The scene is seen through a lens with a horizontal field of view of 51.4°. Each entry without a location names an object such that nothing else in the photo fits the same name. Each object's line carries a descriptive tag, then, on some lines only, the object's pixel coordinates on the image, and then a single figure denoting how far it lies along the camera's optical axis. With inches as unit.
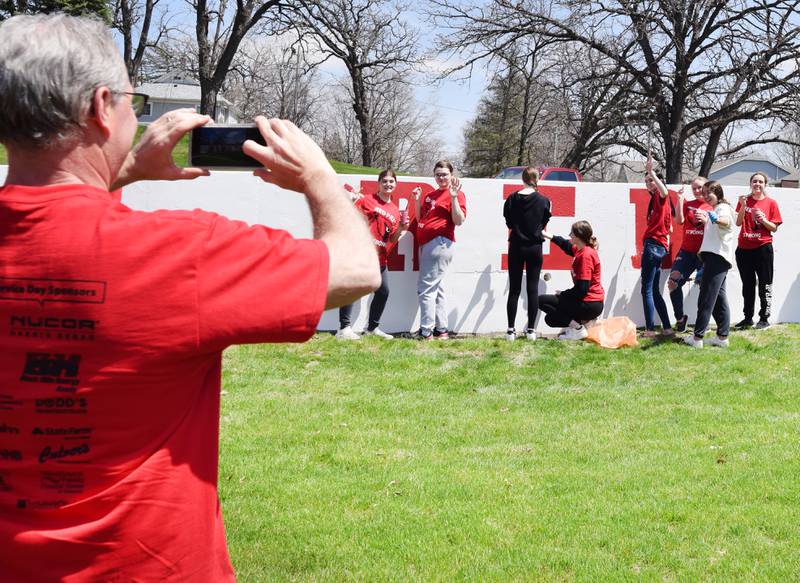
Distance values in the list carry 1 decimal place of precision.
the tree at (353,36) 1159.0
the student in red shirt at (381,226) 415.5
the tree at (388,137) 2103.8
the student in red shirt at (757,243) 451.5
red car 1014.4
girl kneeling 416.8
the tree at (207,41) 1171.3
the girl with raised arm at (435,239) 422.0
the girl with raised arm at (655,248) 437.7
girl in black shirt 413.7
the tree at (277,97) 2079.2
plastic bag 411.2
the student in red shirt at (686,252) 443.5
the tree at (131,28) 1338.8
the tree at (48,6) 1133.2
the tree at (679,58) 883.4
